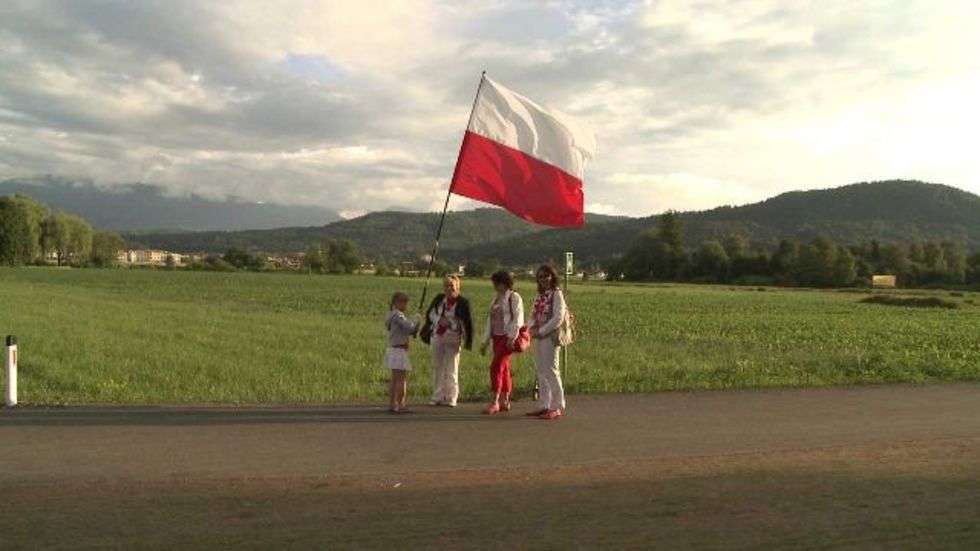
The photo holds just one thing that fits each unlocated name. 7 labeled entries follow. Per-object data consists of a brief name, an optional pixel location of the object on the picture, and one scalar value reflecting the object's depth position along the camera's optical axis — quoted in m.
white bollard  10.05
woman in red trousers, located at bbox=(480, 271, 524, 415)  10.12
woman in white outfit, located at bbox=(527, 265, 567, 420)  9.90
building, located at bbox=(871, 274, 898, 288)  112.31
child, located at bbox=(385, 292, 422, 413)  9.98
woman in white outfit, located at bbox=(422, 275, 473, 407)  10.46
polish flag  10.50
